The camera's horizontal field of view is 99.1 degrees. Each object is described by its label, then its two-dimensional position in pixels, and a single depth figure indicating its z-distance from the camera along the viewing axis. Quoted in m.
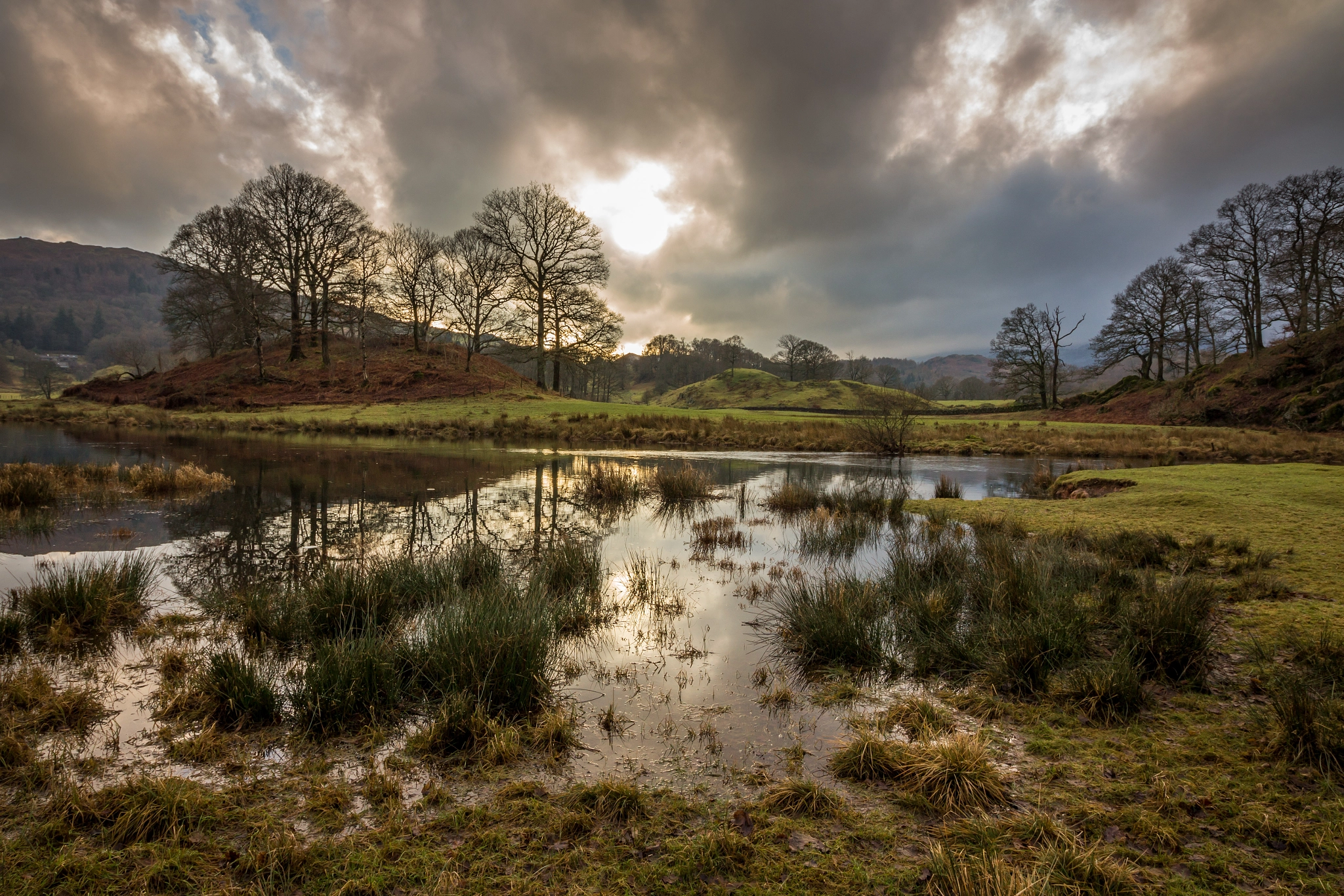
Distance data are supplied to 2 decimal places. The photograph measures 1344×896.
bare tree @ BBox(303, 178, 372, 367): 41.50
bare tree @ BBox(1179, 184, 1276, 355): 42.94
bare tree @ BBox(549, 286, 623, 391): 45.09
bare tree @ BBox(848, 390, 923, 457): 27.05
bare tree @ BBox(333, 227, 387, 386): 41.00
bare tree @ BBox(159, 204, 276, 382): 40.12
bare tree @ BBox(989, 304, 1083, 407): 63.22
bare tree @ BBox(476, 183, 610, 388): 44.47
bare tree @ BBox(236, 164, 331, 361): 40.16
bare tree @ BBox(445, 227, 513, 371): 46.03
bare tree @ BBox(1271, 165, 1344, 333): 37.25
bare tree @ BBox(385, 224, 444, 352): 45.38
